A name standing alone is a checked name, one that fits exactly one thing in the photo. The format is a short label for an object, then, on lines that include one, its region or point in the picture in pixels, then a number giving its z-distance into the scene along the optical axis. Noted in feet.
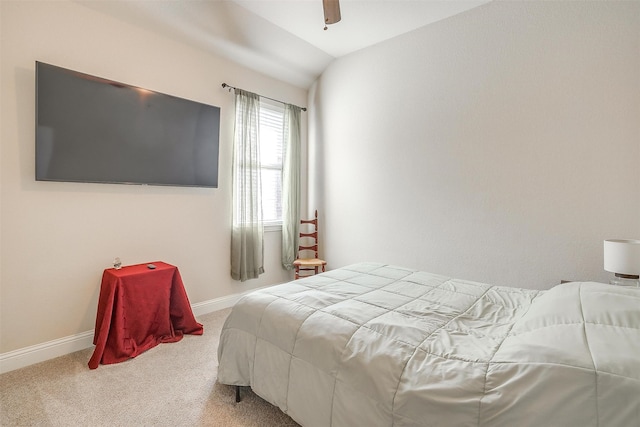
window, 12.44
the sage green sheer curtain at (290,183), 13.01
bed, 2.90
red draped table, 7.45
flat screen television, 7.24
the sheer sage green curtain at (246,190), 11.26
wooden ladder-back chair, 12.82
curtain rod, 10.81
